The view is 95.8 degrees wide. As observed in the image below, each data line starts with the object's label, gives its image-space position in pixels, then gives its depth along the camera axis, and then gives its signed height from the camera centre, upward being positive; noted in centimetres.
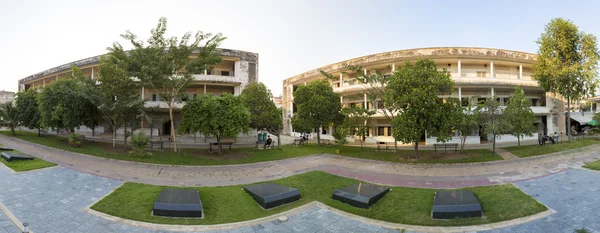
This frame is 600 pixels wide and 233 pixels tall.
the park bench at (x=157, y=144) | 2168 -159
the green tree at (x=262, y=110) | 2169 +120
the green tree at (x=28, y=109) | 2705 +158
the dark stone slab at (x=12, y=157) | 1394 -168
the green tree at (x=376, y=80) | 1709 +288
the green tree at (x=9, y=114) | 2798 +110
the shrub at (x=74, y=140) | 1962 -115
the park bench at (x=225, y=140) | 2417 -150
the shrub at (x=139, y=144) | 1644 -119
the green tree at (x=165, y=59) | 1744 +438
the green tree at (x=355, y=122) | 2006 +21
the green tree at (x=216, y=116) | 1692 +55
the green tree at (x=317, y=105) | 2358 +170
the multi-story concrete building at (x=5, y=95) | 5022 +558
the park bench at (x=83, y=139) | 2254 -124
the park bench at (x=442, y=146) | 1997 -159
